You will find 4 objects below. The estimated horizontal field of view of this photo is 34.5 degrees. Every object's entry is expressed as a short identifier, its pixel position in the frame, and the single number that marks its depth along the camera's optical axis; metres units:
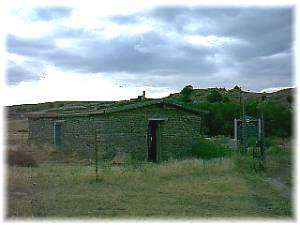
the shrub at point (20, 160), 15.97
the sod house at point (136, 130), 18.78
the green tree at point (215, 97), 45.25
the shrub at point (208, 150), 19.67
